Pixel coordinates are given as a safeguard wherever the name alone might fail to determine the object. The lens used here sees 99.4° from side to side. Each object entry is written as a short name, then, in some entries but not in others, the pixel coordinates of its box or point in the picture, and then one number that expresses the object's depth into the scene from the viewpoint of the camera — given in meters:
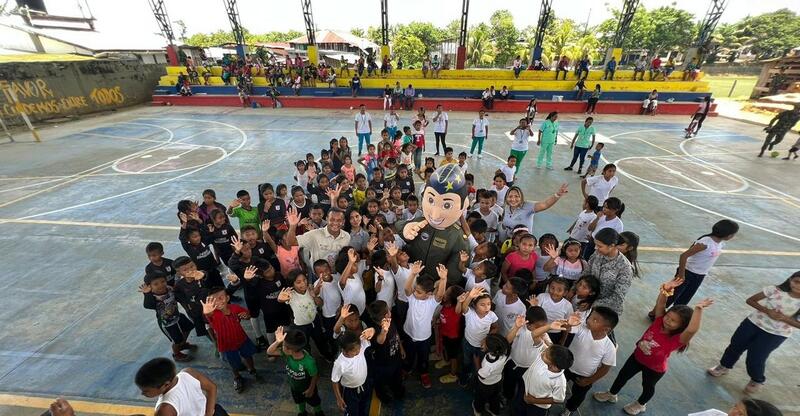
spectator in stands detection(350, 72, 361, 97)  22.63
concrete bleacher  21.16
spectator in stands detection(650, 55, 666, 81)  22.75
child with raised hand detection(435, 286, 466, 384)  3.81
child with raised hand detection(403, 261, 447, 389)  3.62
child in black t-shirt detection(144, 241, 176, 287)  4.38
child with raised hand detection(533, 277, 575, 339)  3.59
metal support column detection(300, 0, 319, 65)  24.68
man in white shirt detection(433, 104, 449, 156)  11.73
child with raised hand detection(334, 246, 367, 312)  3.97
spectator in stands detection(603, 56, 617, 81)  21.93
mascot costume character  4.05
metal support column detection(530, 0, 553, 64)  21.72
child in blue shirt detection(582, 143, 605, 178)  9.37
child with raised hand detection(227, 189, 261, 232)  5.80
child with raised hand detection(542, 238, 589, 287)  4.12
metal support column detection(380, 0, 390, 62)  23.19
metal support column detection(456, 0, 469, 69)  22.30
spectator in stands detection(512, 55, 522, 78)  22.97
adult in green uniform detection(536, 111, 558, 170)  10.36
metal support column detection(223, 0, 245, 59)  24.89
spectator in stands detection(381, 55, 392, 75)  24.58
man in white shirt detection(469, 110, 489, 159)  11.02
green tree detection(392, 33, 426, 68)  48.72
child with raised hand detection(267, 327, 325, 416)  3.18
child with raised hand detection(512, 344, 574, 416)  2.80
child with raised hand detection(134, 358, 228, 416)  2.54
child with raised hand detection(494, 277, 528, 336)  3.65
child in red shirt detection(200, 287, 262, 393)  3.62
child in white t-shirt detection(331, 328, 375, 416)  3.10
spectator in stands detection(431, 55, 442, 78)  24.50
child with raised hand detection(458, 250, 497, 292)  3.74
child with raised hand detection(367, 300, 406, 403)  3.42
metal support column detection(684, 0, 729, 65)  22.41
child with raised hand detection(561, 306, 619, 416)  3.15
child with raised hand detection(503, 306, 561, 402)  3.24
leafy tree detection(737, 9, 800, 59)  46.62
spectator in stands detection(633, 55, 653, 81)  22.86
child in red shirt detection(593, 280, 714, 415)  3.12
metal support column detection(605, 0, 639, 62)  21.59
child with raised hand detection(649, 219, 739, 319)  4.17
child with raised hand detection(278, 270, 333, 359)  3.79
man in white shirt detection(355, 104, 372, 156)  11.64
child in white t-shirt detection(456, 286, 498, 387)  3.45
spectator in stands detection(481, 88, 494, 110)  20.97
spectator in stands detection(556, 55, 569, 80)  22.92
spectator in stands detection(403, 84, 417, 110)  21.21
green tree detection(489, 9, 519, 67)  46.16
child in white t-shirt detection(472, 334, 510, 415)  3.16
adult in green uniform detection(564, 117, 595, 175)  10.05
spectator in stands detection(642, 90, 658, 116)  19.94
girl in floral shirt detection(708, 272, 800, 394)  3.52
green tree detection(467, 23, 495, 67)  43.84
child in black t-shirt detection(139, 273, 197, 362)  4.10
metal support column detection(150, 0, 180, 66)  25.75
